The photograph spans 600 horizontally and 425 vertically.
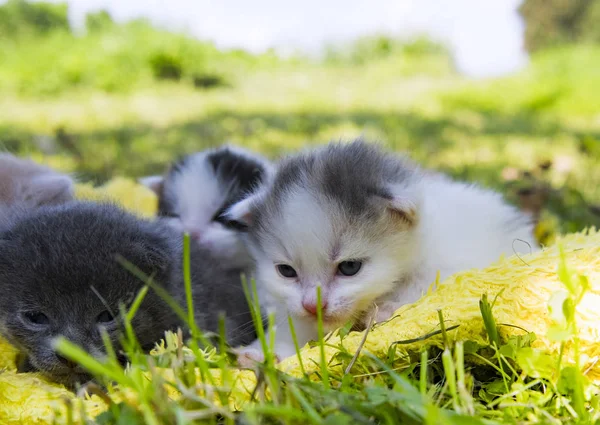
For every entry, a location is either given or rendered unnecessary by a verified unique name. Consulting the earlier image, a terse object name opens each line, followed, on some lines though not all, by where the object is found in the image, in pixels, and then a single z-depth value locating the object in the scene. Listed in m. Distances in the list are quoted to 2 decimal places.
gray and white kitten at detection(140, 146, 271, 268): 0.37
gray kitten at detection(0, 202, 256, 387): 0.30
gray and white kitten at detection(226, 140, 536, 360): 0.31
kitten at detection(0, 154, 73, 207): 0.36
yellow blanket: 0.28
